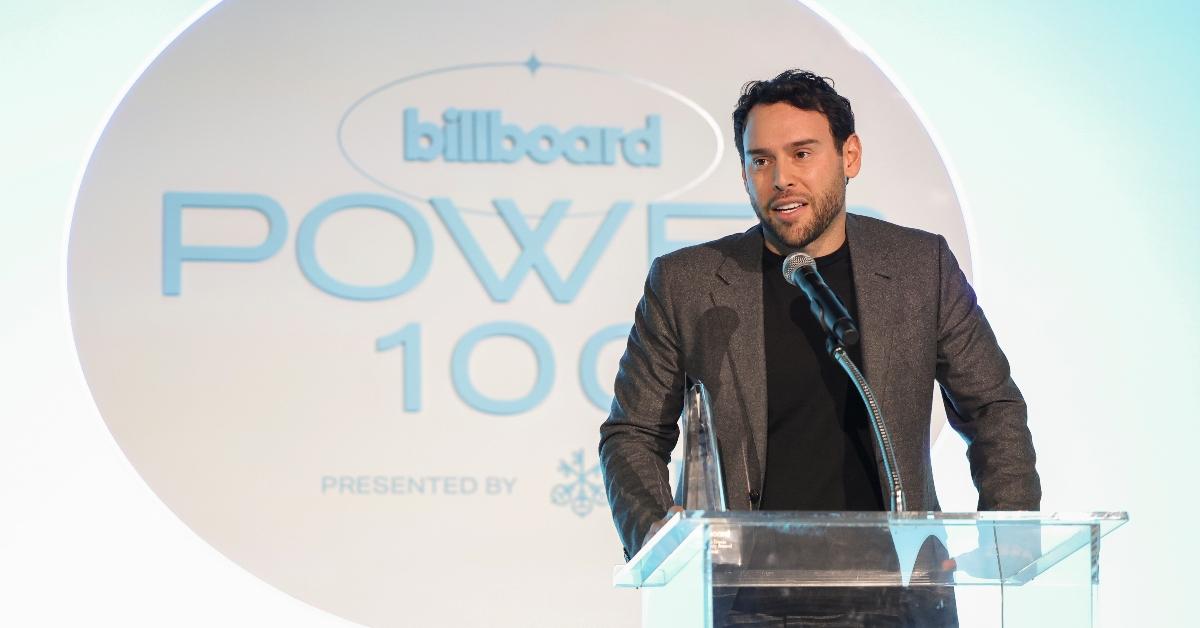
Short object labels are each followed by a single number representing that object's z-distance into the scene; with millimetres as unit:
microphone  4160
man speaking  5062
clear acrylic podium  3697
